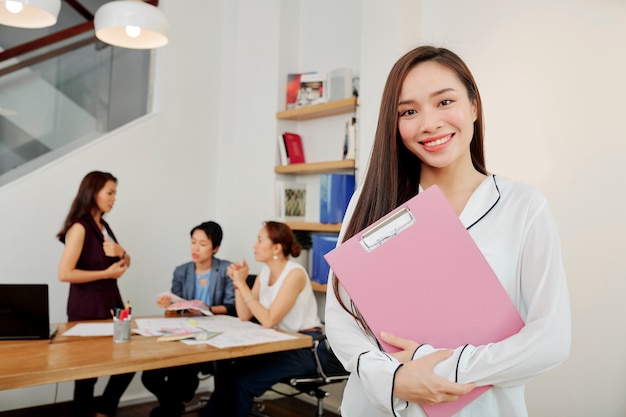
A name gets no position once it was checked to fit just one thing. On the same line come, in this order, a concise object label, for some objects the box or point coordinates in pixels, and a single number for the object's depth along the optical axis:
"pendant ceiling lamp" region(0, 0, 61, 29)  2.58
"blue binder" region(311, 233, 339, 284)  3.94
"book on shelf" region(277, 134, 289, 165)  4.48
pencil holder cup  2.54
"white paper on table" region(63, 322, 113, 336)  2.70
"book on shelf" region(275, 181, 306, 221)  4.38
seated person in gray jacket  3.40
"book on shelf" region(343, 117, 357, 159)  3.87
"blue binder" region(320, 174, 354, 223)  3.92
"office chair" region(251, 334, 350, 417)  3.13
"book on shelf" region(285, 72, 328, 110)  4.27
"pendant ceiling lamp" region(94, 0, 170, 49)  2.80
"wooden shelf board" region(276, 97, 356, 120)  3.96
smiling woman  0.98
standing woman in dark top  3.34
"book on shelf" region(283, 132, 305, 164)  4.48
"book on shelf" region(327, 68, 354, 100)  4.02
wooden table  2.00
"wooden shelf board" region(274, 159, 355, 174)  3.91
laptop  2.51
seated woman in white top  3.09
